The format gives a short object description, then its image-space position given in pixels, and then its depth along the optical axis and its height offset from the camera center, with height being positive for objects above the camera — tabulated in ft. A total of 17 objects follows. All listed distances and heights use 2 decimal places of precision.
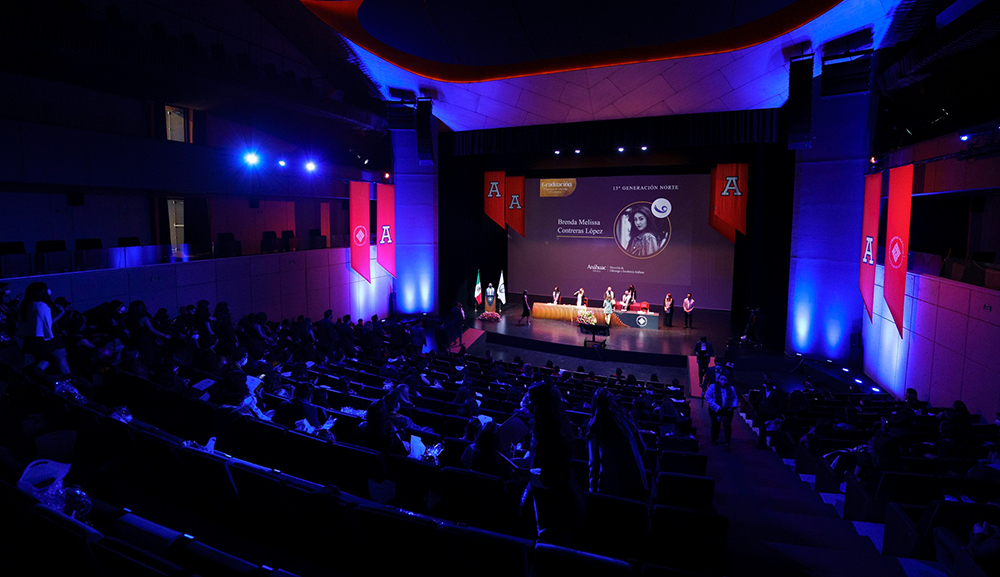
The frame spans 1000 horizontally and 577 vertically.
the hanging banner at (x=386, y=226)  60.34 +1.80
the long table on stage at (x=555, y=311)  63.21 -8.30
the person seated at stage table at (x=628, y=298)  62.18 -6.44
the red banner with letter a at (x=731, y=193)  56.80 +5.81
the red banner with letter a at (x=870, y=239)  40.45 +0.71
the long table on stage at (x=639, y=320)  59.82 -8.65
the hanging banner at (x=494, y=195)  67.25 +6.20
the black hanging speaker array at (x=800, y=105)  33.09 +8.98
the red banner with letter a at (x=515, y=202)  68.32 +5.42
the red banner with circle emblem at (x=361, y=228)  55.67 +1.45
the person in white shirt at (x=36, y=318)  21.86 -3.53
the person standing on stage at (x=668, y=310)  59.62 -7.43
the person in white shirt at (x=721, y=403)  28.04 -8.44
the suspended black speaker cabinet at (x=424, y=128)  49.52 +10.77
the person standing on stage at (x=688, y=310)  58.95 -7.35
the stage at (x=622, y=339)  50.14 -9.92
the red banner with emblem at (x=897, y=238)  33.68 +0.70
